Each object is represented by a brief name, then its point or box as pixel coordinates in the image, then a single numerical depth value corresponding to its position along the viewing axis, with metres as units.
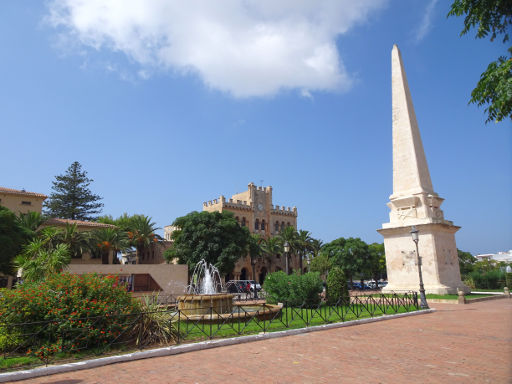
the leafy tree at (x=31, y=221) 33.52
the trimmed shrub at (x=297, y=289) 16.53
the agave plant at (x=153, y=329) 8.65
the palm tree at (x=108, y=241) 39.53
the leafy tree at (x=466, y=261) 58.38
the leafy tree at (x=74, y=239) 31.70
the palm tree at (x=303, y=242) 55.38
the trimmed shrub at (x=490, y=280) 32.84
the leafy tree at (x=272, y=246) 56.68
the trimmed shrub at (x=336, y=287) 17.11
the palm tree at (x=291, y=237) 55.17
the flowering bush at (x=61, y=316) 7.76
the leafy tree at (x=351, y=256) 48.84
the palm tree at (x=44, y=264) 17.09
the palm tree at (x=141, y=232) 48.34
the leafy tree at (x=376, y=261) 50.19
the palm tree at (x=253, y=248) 46.69
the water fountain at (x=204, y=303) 12.29
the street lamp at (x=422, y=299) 15.24
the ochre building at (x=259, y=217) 58.03
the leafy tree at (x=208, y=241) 40.34
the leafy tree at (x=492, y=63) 6.21
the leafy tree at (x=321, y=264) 46.62
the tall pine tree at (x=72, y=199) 58.97
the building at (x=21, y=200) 39.91
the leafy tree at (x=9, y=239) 28.22
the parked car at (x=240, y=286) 38.36
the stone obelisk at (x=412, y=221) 19.97
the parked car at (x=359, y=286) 46.38
